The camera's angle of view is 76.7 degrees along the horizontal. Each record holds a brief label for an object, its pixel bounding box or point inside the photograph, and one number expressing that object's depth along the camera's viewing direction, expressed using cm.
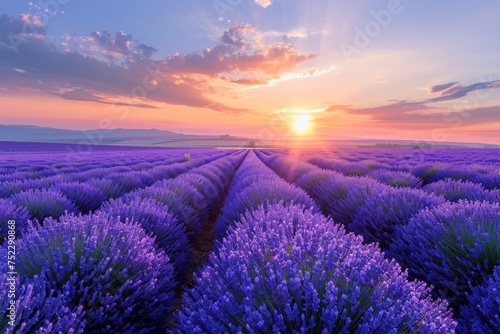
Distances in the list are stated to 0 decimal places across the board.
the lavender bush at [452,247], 218
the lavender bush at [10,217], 338
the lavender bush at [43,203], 414
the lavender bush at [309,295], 128
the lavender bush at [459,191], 412
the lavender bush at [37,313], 143
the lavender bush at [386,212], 340
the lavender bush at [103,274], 186
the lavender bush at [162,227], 319
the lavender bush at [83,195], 529
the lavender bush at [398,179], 655
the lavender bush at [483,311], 168
